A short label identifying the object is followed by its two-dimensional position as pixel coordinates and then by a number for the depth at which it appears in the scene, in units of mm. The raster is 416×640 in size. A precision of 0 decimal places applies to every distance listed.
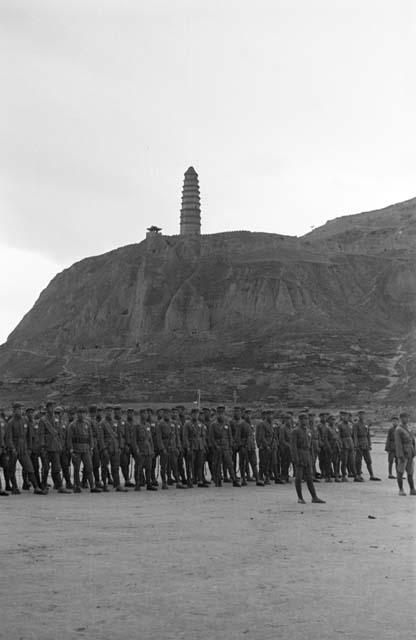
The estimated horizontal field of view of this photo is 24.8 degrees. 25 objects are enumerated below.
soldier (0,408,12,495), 19442
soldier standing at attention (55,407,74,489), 20578
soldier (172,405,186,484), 22178
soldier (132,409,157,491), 21297
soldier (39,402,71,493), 20000
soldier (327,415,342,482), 23984
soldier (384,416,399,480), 20891
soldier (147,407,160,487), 21875
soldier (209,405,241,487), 22036
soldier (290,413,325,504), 17453
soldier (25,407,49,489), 19891
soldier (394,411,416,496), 19297
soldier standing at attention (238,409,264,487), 22531
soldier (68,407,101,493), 20312
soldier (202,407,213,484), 22219
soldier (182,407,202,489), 22000
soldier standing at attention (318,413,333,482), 23969
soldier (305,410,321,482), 22706
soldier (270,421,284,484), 23312
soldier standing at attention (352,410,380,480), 24453
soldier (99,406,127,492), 21281
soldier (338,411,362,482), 24188
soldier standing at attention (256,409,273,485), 22938
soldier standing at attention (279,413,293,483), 23062
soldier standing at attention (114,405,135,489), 21683
